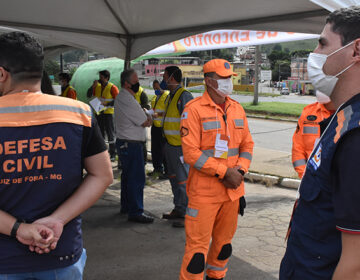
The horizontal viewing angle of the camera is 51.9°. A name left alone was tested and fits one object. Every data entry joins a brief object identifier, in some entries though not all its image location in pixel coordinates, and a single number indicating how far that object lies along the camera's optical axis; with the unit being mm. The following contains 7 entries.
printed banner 6062
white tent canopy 4273
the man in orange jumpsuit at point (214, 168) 2996
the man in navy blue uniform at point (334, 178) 1191
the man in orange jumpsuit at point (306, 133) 3582
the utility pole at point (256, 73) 20923
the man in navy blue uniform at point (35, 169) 1615
